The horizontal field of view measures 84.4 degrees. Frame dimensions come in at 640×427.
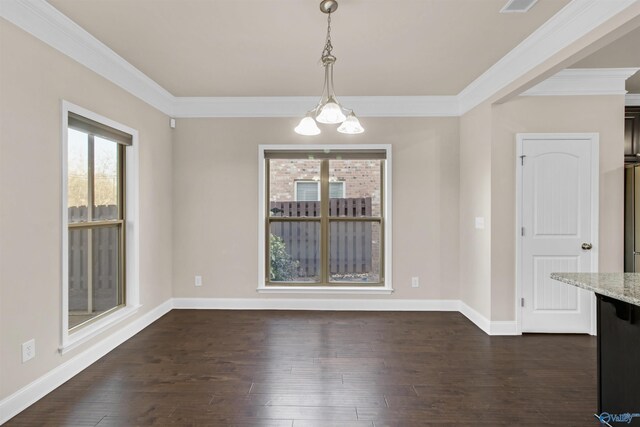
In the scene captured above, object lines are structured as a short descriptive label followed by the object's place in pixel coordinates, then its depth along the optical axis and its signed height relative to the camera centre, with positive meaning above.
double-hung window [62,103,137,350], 2.86 -0.10
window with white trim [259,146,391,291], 4.68 -0.15
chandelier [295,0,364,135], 2.28 +0.65
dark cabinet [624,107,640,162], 4.11 +0.91
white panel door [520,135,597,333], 3.62 -0.17
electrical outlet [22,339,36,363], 2.36 -0.95
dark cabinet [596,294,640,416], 1.92 -0.83
